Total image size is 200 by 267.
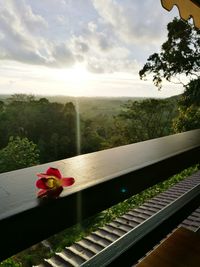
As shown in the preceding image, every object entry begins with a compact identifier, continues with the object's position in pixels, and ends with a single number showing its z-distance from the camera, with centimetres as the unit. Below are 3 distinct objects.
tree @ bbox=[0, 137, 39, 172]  1550
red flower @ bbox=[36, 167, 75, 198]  42
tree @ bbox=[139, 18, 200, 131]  889
